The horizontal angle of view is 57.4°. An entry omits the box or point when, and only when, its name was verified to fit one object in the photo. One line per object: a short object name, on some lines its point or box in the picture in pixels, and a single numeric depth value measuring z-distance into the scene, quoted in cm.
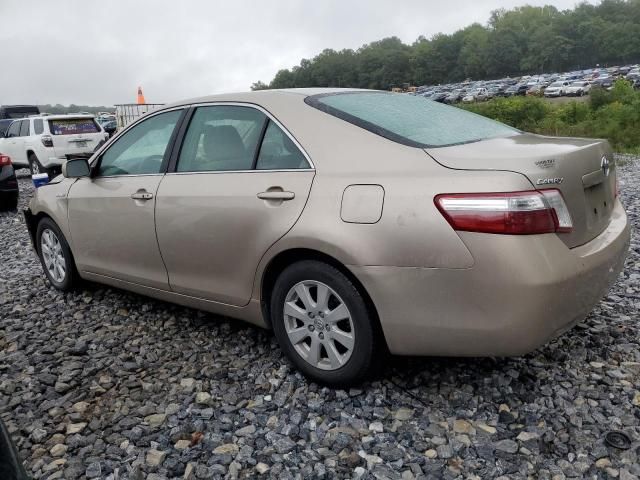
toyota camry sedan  245
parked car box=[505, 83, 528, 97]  5912
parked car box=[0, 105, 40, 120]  2564
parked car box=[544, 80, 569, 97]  5138
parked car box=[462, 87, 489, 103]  5286
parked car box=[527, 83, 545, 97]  5739
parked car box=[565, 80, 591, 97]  4846
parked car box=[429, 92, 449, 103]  5806
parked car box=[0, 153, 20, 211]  1023
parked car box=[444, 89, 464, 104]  5408
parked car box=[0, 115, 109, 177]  1431
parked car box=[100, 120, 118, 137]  2855
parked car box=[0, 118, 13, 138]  2167
